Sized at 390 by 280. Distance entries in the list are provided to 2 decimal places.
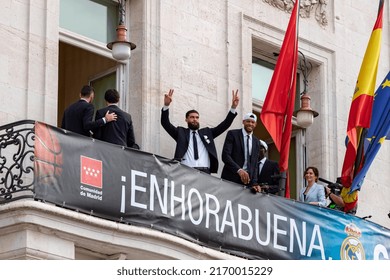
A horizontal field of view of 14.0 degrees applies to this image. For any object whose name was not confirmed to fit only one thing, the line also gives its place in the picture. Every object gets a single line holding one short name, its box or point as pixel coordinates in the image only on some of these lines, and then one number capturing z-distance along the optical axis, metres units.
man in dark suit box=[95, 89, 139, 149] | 18.20
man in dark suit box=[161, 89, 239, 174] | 19.36
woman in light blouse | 20.36
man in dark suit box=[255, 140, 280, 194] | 20.08
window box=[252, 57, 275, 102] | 22.64
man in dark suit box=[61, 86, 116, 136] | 18.02
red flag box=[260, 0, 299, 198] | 20.53
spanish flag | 21.36
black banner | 16.98
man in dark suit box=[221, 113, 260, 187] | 19.64
